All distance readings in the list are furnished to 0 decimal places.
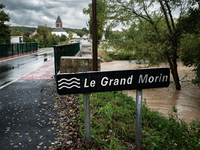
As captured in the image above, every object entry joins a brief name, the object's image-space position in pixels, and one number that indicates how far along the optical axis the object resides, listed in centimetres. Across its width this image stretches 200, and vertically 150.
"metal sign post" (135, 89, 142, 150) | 329
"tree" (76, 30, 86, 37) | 15671
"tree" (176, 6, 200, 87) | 798
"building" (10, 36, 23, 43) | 5475
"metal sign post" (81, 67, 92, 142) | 331
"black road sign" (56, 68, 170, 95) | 298
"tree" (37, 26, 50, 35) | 8250
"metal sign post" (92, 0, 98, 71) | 605
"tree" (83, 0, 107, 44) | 1069
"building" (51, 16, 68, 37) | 15777
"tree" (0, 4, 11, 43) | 2930
